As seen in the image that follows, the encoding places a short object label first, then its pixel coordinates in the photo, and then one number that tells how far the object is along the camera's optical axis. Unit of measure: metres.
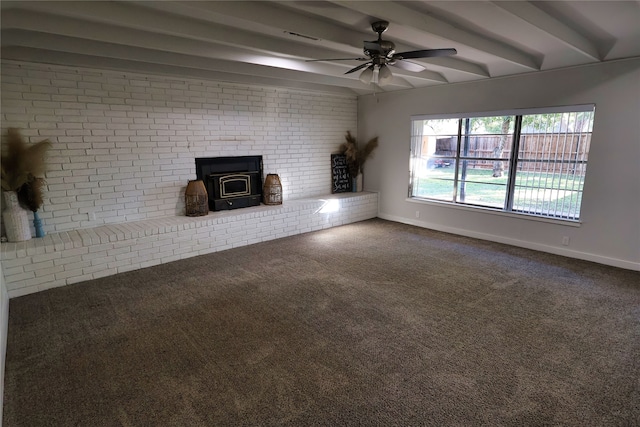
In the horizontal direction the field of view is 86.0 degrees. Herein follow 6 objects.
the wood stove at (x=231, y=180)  5.20
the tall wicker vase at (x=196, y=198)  4.90
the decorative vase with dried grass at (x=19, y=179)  3.63
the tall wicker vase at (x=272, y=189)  5.70
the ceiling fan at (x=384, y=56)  2.92
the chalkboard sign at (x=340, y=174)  6.77
